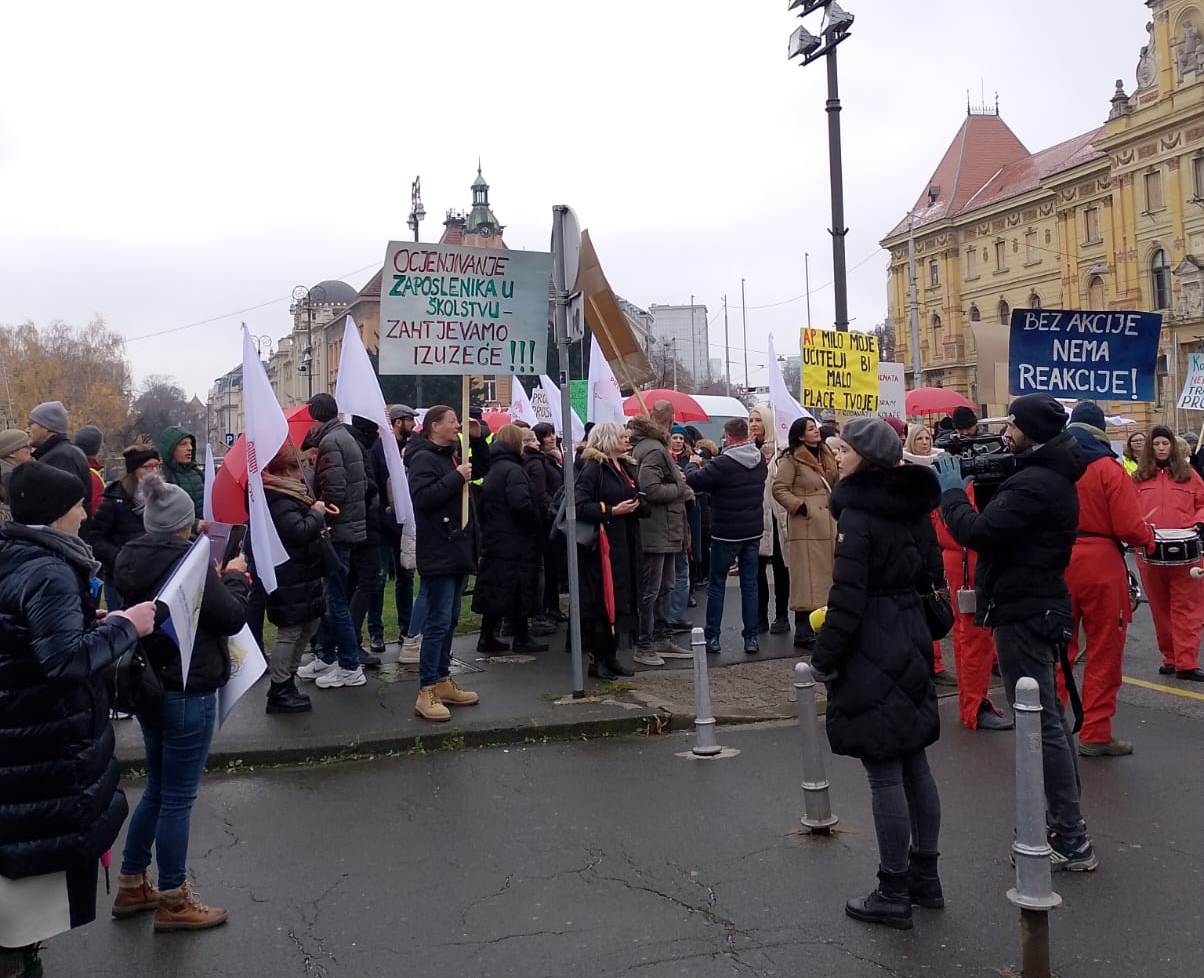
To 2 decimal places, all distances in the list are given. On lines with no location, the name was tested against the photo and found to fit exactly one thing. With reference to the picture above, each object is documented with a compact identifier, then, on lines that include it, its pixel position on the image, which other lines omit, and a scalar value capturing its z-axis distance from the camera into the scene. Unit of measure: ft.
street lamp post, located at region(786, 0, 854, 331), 44.34
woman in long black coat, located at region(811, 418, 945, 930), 14.29
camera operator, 15.87
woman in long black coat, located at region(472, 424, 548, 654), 29.81
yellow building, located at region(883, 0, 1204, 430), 184.55
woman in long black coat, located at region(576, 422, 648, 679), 28.02
